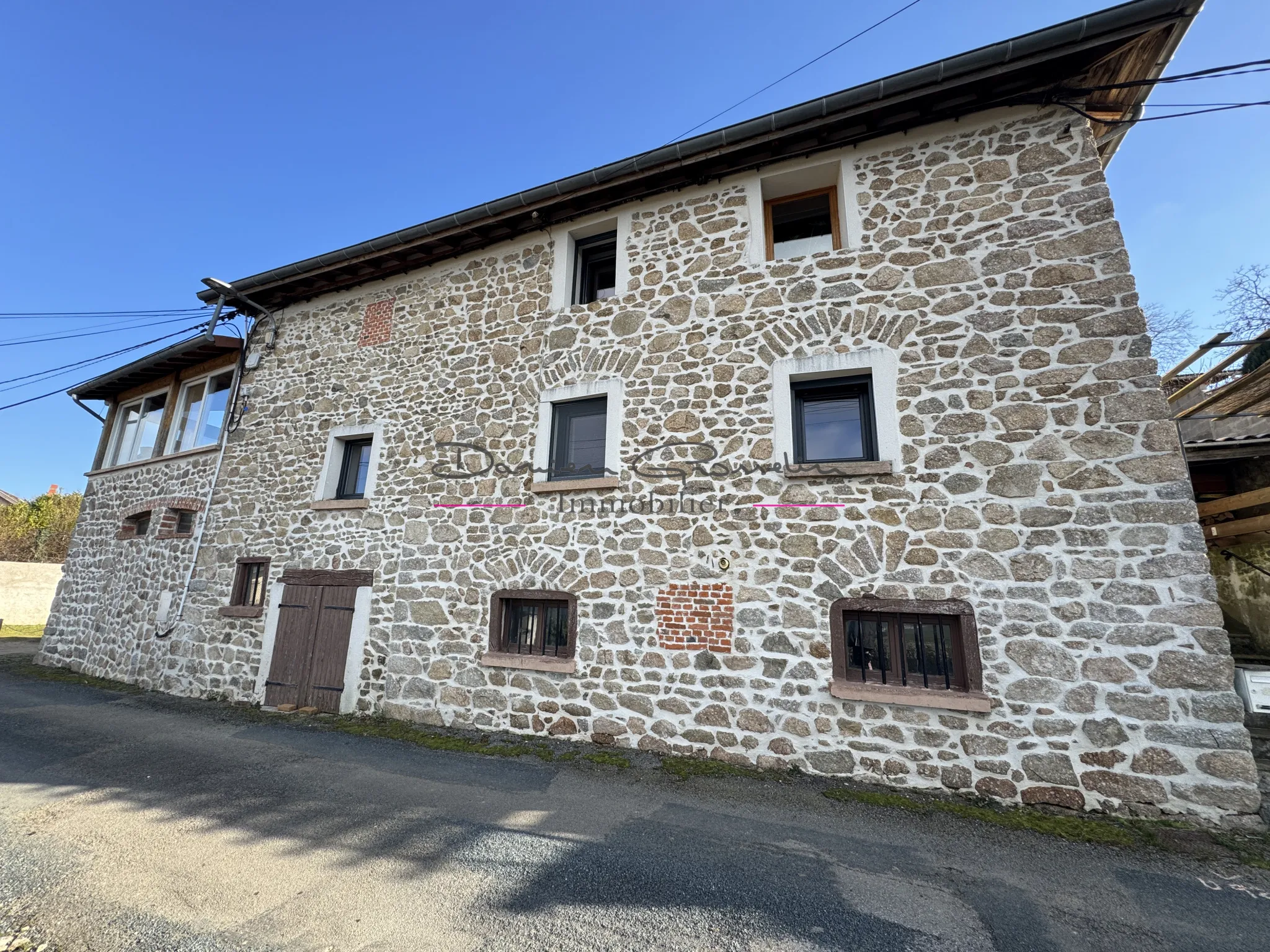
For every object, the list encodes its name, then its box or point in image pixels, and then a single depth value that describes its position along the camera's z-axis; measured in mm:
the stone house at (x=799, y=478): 4309
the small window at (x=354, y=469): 7863
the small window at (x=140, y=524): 10250
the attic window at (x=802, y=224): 6184
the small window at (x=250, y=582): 7988
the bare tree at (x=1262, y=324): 8773
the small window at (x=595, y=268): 7227
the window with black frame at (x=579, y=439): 6324
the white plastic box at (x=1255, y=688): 4051
